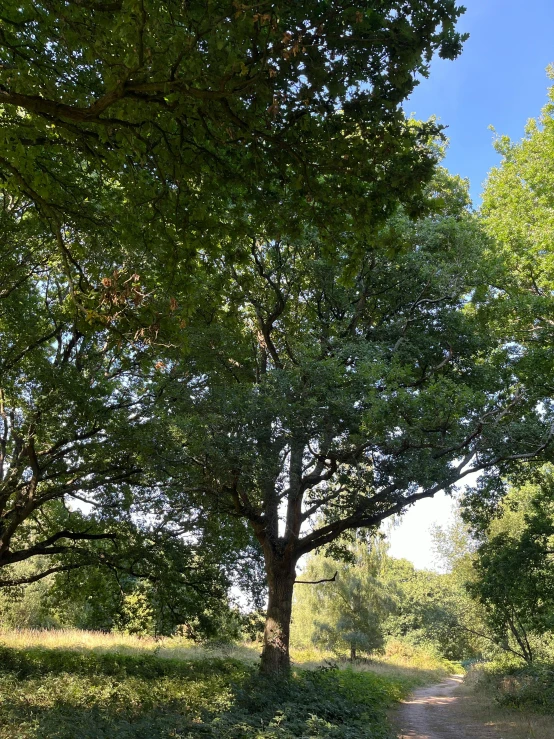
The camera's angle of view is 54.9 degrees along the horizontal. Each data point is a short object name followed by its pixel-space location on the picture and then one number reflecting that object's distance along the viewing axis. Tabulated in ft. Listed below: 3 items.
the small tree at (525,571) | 47.55
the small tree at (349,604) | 80.28
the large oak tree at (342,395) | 32.99
